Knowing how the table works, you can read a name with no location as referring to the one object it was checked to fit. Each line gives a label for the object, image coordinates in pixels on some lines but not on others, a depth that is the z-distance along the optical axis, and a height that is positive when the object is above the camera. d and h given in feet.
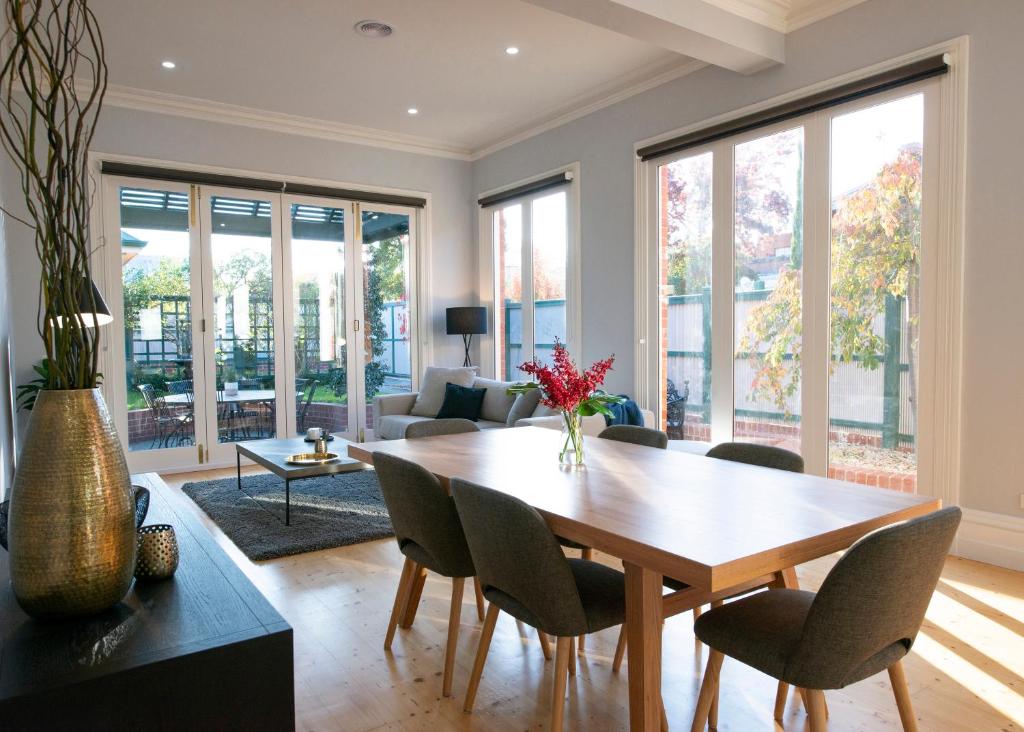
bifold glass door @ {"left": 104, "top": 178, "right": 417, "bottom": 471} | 19.15 +0.73
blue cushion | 19.85 -1.83
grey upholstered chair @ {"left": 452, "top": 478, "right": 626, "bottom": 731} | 5.86 -2.07
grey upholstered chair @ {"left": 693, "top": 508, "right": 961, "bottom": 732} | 4.90 -2.10
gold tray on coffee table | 14.35 -2.47
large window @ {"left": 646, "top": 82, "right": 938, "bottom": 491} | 12.65 +1.00
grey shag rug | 13.06 -3.68
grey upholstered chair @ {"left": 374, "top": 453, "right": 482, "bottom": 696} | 7.40 -2.01
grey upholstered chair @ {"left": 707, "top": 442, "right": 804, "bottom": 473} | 8.23 -1.46
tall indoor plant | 3.76 -0.62
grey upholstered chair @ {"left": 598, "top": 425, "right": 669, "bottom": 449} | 10.22 -1.48
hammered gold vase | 3.77 -0.90
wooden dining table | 5.09 -1.52
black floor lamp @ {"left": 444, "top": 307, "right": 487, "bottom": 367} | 22.31 +0.56
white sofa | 17.77 -1.91
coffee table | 13.80 -2.52
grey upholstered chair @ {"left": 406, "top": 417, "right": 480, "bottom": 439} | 11.03 -1.43
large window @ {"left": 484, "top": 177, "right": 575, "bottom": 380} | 20.56 +1.90
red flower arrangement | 8.30 -0.64
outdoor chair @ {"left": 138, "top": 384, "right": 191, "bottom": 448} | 19.33 -2.20
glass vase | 8.54 -1.19
